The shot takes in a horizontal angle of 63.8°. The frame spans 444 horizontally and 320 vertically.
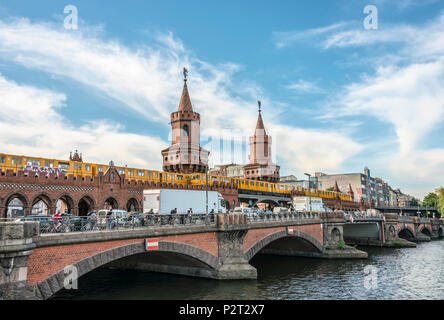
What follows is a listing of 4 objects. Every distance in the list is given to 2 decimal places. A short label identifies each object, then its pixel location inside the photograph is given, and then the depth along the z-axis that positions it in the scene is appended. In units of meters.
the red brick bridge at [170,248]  15.30
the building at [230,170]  139.84
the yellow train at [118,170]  42.44
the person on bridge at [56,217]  20.75
